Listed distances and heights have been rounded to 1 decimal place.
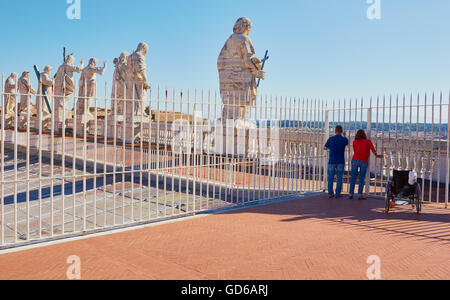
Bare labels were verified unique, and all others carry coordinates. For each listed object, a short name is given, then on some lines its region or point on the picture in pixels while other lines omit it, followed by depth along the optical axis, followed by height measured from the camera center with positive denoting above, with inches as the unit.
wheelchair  312.3 -43.0
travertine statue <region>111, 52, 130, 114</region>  825.5 +114.7
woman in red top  369.4 -21.3
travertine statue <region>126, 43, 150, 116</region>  754.2 +111.9
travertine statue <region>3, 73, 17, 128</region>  1002.7 +53.5
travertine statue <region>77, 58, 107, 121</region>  856.9 +108.7
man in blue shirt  378.6 -21.9
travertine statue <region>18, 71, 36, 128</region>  980.3 +68.4
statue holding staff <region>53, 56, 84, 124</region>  857.5 +107.7
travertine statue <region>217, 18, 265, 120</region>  561.0 +95.2
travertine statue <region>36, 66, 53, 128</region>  727.1 +80.2
